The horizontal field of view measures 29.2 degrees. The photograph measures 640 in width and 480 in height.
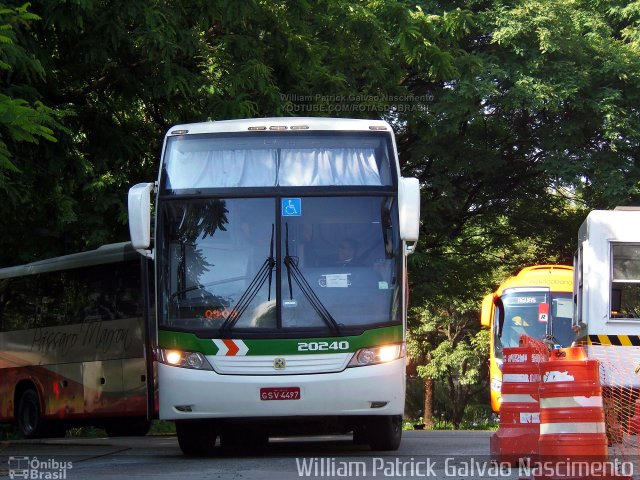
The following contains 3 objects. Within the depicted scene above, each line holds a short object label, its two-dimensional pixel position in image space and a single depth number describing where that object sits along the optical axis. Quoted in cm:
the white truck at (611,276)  1560
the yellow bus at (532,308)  2598
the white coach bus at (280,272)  1215
